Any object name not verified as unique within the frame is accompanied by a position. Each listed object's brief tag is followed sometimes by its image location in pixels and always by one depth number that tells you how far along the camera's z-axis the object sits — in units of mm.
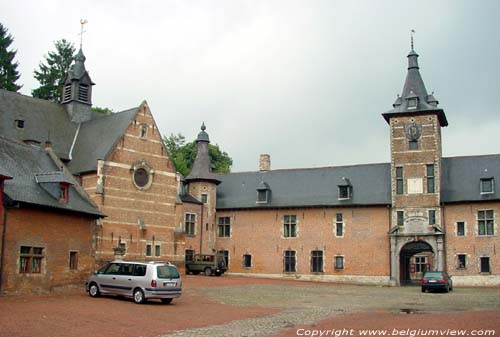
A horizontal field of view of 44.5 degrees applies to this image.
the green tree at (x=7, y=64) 53844
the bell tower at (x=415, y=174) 39938
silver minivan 19859
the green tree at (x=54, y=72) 57219
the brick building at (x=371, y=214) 39156
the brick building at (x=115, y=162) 34094
